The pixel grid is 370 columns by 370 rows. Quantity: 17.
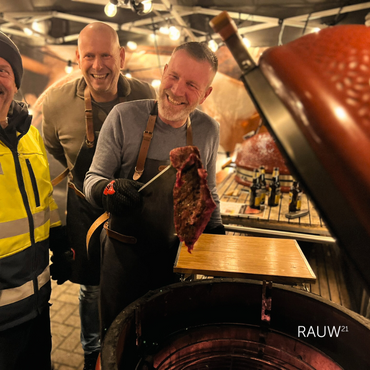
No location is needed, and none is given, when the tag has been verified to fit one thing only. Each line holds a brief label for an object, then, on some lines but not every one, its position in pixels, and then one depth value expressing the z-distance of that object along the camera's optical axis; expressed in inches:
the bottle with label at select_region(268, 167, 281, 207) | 139.6
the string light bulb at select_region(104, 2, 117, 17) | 151.0
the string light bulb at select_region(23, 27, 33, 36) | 229.9
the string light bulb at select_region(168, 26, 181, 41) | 204.7
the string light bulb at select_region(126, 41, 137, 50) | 273.5
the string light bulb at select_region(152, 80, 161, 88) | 301.0
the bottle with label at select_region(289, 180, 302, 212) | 131.7
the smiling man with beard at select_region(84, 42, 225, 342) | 55.7
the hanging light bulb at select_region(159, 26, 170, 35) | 215.2
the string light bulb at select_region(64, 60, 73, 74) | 286.2
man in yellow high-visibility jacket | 56.7
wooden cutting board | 56.4
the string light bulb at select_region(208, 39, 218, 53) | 240.7
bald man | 85.9
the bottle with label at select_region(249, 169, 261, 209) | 135.6
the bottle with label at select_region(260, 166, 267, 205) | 139.1
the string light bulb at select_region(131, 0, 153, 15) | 141.3
